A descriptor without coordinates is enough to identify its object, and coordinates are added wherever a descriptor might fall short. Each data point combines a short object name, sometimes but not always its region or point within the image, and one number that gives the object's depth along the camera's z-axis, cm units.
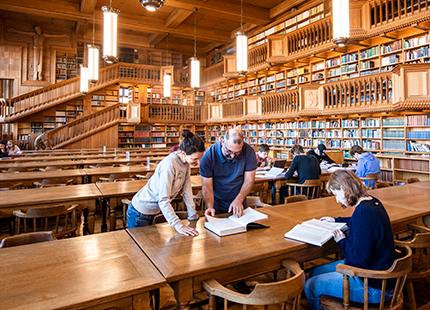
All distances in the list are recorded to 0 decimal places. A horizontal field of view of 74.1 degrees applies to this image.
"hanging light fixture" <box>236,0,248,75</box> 624
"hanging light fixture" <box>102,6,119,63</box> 528
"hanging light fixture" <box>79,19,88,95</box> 885
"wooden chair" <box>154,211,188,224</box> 214
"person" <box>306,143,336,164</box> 609
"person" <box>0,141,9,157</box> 855
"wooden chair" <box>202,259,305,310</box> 114
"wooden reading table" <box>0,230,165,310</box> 107
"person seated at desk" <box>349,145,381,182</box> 451
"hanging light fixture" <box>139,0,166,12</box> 375
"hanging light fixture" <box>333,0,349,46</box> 472
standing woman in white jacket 180
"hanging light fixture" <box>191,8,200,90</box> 703
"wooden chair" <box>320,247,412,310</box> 136
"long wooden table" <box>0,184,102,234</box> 260
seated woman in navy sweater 150
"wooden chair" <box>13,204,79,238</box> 236
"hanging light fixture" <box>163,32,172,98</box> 855
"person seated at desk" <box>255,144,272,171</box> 498
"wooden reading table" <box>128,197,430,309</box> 131
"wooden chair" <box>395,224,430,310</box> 169
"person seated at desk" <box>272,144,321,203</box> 409
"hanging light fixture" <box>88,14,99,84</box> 659
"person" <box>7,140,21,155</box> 971
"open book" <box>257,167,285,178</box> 438
